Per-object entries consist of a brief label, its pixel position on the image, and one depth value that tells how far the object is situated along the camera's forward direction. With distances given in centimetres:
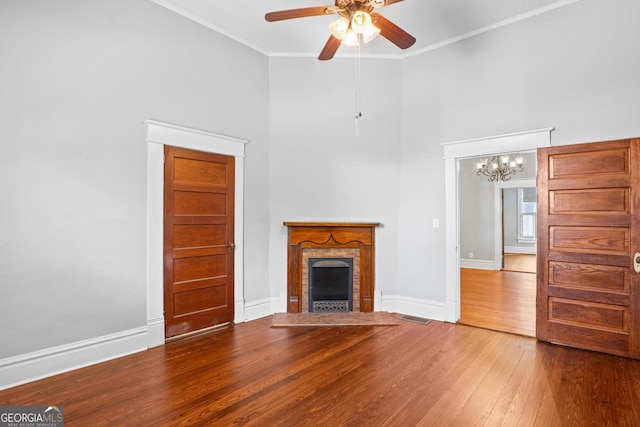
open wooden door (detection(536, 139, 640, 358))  317
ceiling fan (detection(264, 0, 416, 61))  253
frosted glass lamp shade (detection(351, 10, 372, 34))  251
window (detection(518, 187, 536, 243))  1177
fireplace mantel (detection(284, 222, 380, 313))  456
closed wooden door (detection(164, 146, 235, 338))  365
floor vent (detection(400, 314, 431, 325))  432
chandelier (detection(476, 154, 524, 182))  745
